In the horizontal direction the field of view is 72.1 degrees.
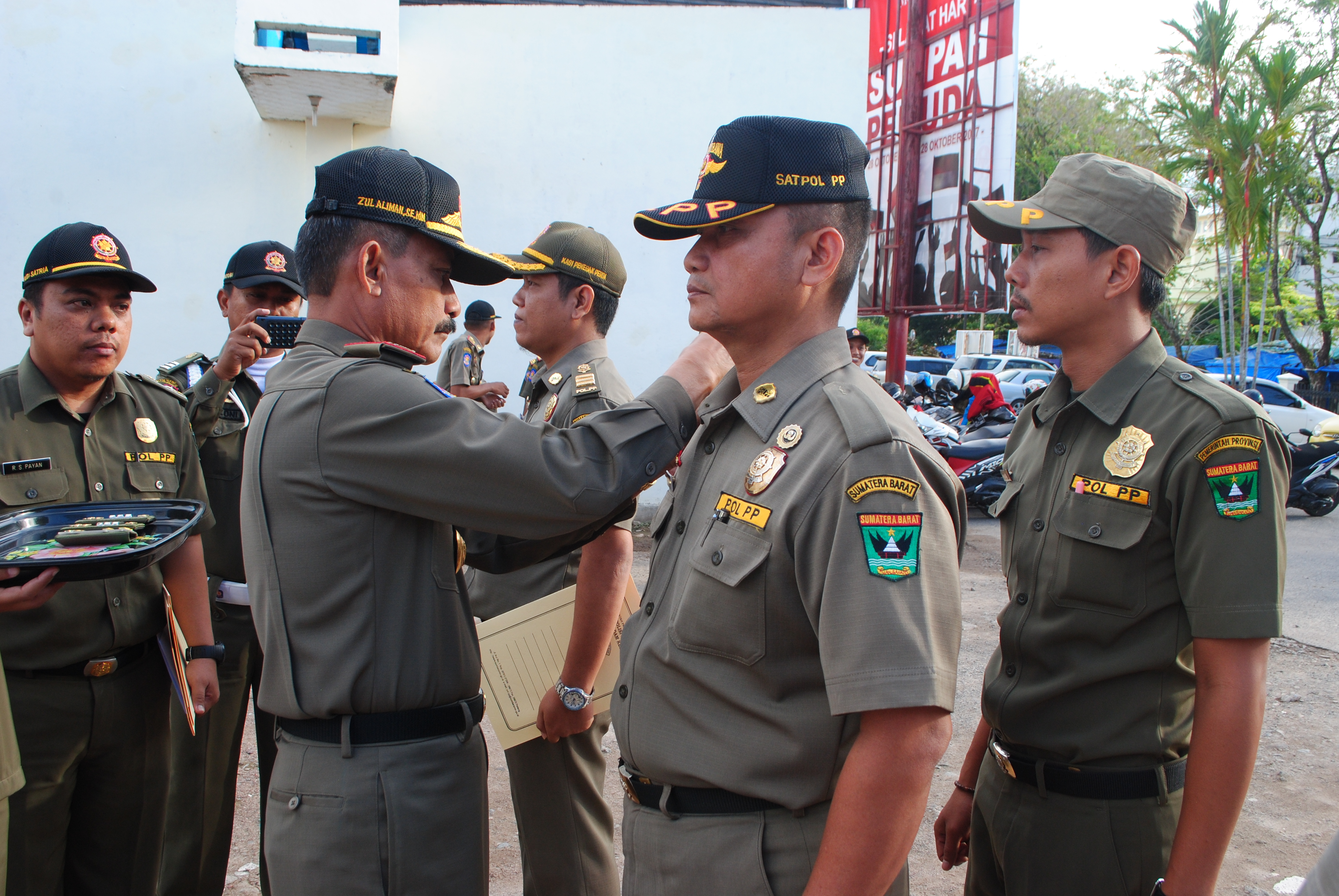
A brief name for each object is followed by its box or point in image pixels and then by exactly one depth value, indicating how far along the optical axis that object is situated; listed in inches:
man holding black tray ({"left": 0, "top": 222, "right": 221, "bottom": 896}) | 95.8
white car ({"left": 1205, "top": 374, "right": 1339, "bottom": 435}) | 554.7
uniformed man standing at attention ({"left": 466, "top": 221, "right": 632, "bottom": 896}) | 93.7
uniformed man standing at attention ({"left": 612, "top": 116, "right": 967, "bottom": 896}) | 51.1
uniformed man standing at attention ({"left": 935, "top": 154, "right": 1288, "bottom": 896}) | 64.2
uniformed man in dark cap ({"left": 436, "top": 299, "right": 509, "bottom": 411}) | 241.6
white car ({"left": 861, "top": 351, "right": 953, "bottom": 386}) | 921.5
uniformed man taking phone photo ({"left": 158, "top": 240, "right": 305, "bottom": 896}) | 117.7
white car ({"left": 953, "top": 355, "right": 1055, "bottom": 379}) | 895.7
